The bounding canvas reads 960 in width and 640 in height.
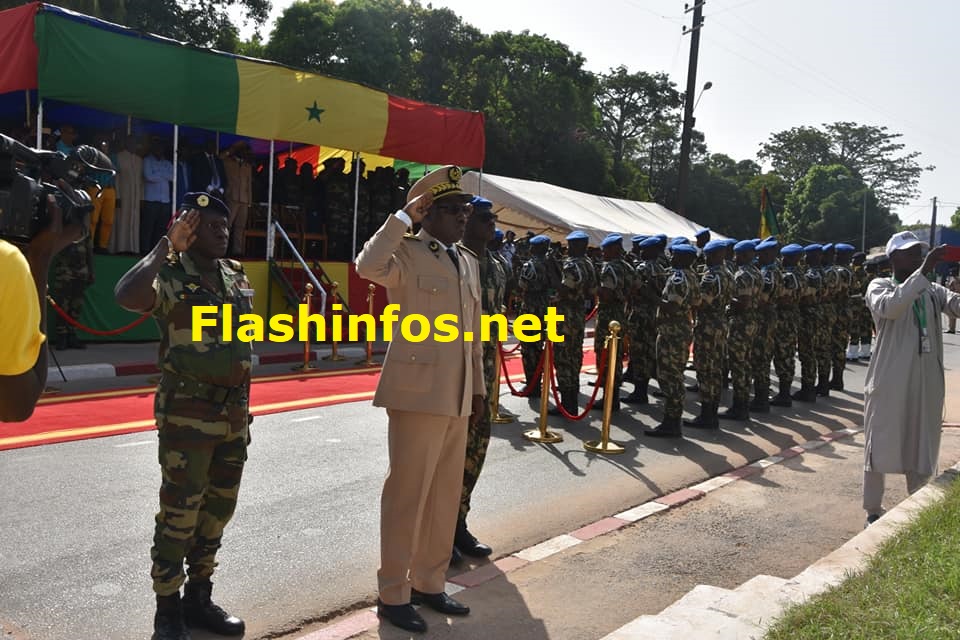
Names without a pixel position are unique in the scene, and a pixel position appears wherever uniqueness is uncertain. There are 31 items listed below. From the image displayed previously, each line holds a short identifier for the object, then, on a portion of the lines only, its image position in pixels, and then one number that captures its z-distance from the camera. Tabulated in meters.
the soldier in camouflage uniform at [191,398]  3.33
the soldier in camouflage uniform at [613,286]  9.44
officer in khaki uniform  3.78
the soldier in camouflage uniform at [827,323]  11.27
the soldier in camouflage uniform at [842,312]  11.70
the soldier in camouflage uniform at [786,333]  10.28
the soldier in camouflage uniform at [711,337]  8.59
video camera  1.97
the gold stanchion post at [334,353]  11.99
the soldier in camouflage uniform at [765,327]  9.77
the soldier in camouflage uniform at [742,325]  9.03
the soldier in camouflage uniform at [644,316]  9.87
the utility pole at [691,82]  23.61
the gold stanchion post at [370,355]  11.64
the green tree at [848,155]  73.06
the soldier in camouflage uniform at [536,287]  9.69
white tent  20.22
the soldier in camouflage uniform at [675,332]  8.17
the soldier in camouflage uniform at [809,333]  10.98
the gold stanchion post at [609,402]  7.43
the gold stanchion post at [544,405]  7.76
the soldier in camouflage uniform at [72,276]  10.18
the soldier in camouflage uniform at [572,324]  8.92
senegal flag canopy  9.88
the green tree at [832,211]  51.03
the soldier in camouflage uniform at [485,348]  4.71
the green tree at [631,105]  53.91
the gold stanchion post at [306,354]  10.90
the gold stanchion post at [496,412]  8.03
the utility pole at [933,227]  48.51
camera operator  1.89
